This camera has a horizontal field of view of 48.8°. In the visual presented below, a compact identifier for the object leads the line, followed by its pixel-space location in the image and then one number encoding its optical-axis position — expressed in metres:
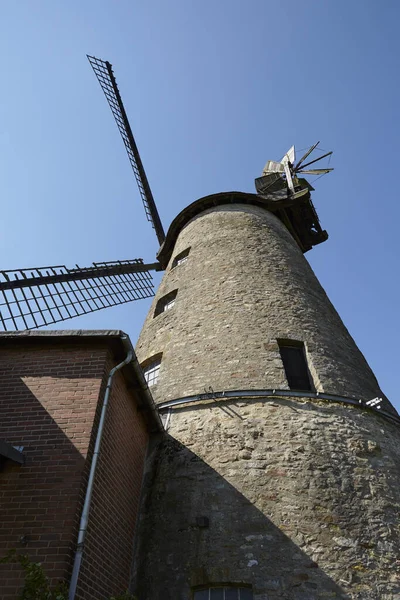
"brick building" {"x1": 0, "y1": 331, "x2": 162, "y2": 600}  4.75
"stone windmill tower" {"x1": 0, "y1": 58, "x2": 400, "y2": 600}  5.63
